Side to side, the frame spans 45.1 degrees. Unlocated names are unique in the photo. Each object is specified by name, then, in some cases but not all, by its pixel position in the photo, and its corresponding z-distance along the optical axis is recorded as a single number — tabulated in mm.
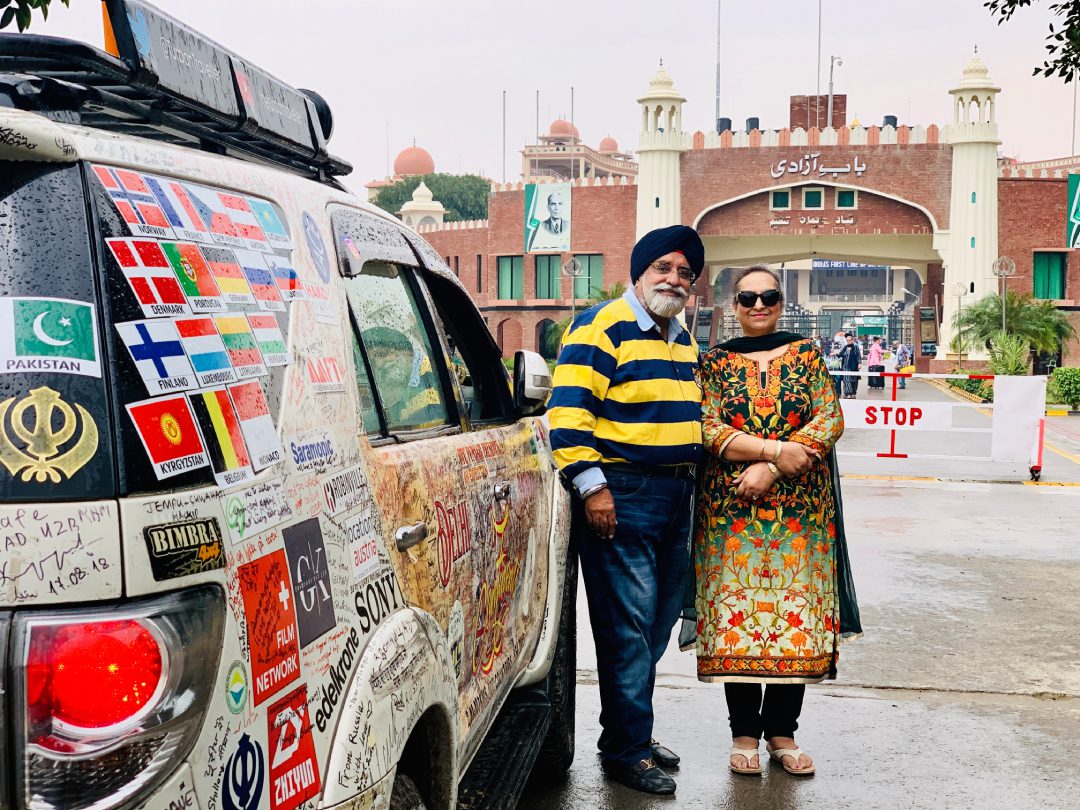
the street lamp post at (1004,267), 42594
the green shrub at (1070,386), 29266
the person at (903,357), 43972
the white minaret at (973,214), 51938
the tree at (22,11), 4867
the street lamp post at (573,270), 43531
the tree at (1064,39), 7500
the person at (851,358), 33344
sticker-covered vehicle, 1555
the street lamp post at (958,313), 47219
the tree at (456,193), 100062
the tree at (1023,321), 42312
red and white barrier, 14523
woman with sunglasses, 4512
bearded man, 4352
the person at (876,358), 34406
